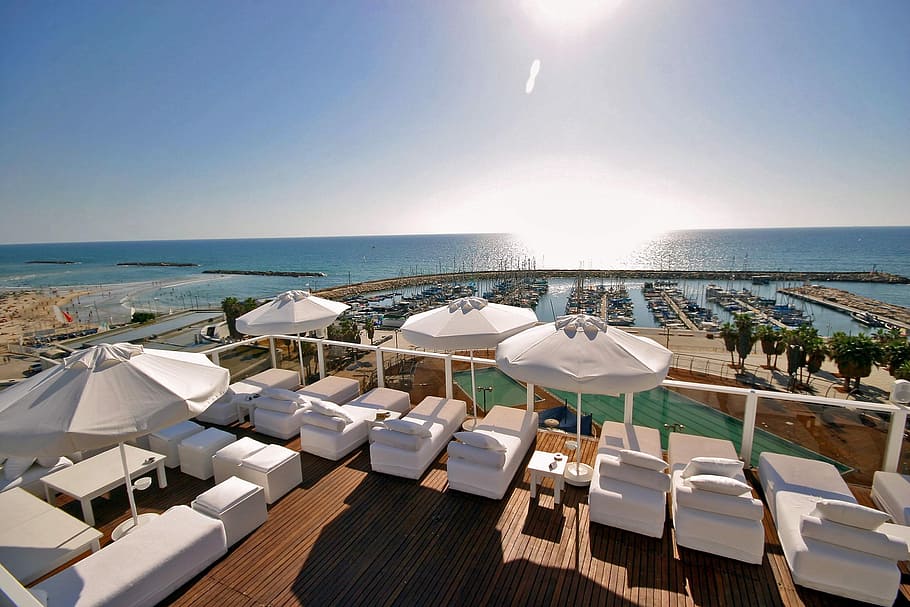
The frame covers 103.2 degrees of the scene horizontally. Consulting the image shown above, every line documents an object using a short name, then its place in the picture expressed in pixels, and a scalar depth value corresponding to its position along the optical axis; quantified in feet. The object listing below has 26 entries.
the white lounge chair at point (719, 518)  8.15
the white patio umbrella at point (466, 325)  12.38
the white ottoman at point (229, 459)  11.37
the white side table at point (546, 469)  10.13
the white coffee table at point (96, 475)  10.03
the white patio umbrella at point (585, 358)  8.52
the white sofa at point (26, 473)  10.80
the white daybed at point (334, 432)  13.29
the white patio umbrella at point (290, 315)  16.25
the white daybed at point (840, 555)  7.04
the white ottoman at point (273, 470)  10.93
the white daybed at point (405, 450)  11.94
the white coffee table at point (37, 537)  7.79
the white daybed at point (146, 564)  6.85
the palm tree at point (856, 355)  55.47
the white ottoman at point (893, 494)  9.16
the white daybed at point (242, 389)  16.47
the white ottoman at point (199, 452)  12.27
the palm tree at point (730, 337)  77.20
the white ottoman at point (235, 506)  9.19
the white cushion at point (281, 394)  15.19
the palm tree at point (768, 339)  73.26
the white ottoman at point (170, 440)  12.92
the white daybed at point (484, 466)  10.74
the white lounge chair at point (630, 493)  9.05
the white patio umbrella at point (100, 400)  6.74
